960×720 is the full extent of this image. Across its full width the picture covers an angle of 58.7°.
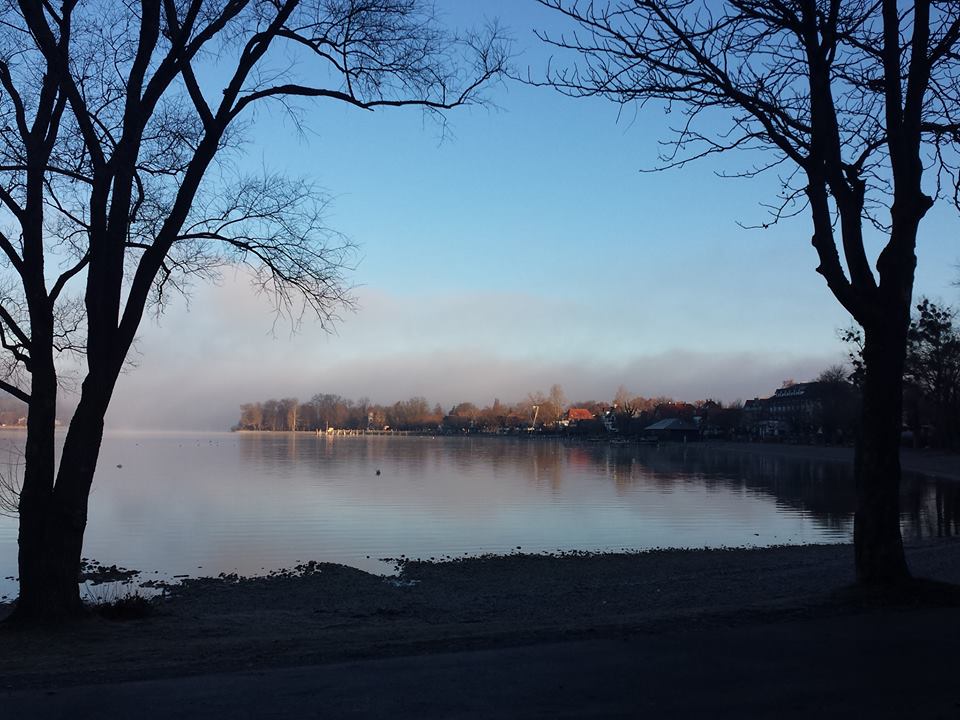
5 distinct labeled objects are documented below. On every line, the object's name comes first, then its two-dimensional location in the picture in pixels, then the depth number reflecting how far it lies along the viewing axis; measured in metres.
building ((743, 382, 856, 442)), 101.12
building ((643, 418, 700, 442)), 156.00
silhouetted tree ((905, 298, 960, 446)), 63.72
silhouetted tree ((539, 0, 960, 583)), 9.25
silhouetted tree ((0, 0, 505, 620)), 9.91
